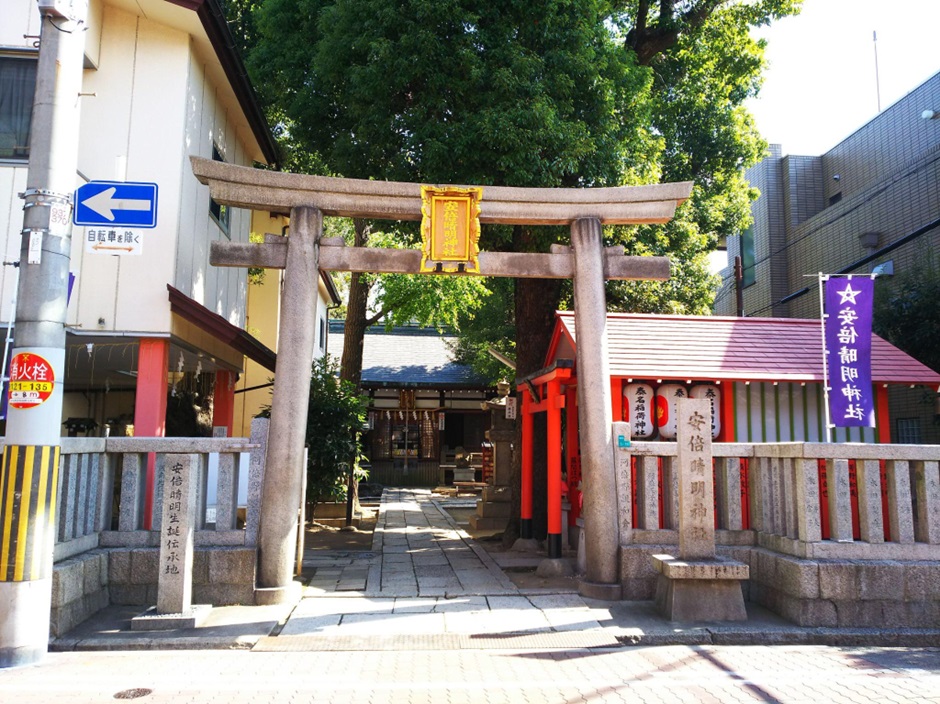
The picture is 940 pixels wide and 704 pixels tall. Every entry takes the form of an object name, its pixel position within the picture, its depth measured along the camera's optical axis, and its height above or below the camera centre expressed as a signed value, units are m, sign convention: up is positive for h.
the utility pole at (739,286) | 22.45 +5.06
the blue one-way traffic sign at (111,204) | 7.08 +2.31
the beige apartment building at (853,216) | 17.44 +6.54
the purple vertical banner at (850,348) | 11.05 +1.60
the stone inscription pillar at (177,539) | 7.39 -0.90
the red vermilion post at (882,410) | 12.27 +0.75
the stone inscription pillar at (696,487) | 8.17 -0.37
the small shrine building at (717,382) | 11.87 +1.16
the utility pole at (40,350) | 6.17 +0.83
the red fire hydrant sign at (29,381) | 6.36 +0.57
